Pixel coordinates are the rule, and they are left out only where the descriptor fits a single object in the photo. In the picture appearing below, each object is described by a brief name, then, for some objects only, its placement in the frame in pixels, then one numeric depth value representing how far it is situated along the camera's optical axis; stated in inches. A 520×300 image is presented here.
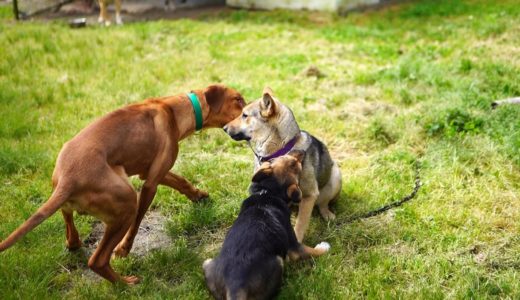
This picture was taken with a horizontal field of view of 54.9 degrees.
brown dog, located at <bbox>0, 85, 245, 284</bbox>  150.6
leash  199.2
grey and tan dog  188.1
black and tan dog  141.5
